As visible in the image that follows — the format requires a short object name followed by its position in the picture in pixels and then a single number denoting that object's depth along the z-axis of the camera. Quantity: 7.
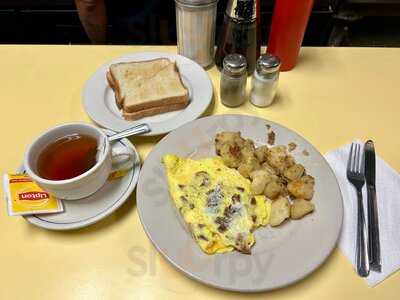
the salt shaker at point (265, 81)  0.90
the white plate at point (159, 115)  0.90
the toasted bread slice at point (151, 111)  0.93
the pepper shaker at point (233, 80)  0.90
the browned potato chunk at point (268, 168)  0.78
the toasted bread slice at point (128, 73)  0.97
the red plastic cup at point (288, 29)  0.93
